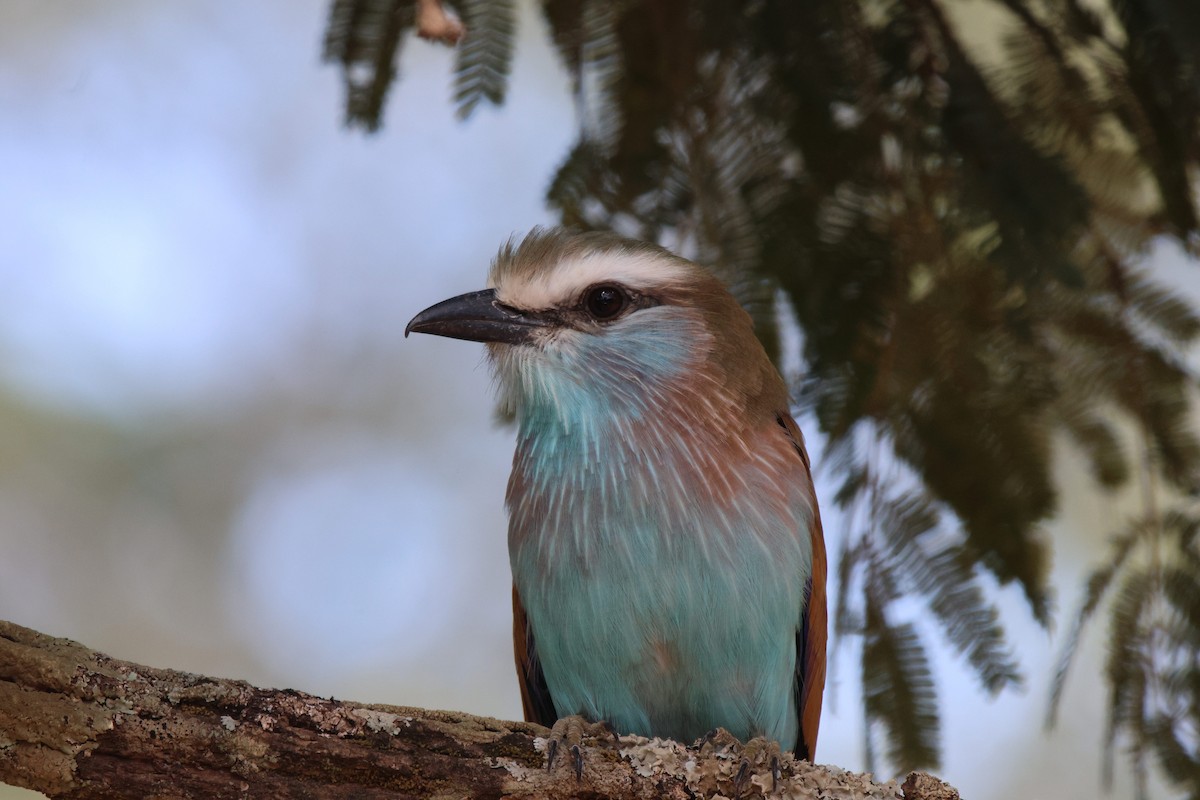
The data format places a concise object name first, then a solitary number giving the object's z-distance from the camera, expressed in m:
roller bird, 6.41
